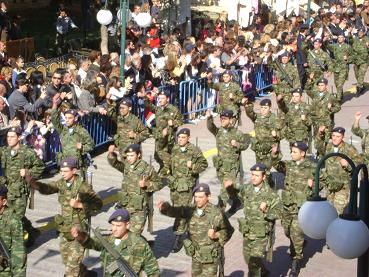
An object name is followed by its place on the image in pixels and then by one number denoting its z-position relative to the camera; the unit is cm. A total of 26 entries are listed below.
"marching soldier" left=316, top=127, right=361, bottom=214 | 1567
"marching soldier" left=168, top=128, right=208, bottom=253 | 1555
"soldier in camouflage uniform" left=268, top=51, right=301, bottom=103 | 2381
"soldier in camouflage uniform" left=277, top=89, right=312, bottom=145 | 1941
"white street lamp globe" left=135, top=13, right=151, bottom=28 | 2377
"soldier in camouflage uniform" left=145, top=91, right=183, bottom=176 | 1864
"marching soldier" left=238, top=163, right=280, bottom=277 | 1320
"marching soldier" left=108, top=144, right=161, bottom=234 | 1435
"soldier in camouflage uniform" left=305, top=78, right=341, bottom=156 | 2019
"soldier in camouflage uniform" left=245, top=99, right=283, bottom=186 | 1825
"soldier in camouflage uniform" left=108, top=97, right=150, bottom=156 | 1791
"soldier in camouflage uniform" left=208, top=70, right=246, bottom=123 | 2116
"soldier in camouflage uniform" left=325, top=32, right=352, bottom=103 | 2659
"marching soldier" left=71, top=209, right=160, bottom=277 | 1120
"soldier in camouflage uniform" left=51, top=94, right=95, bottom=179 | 1631
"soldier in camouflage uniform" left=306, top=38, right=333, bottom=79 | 2642
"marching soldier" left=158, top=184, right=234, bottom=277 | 1251
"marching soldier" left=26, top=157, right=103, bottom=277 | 1291
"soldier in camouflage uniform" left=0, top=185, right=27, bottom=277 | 1206
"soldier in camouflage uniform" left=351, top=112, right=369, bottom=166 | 1681
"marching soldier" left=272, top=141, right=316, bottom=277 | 1434
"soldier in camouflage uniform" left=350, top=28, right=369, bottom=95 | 2834
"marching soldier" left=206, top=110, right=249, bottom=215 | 1695
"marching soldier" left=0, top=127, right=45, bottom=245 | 1465
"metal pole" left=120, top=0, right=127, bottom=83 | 2133
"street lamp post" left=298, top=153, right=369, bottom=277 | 772
